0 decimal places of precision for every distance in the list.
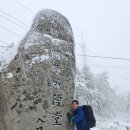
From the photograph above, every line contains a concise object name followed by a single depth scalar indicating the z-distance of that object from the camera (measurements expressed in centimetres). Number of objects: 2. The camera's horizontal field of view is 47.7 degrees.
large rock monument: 286
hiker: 296
